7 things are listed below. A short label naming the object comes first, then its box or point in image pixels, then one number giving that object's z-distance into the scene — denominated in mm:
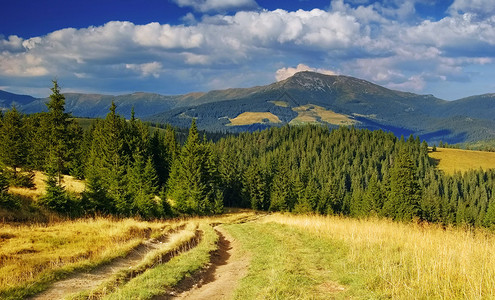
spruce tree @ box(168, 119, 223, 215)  59094
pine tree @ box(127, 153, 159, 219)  42031
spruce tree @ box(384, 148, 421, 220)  68250
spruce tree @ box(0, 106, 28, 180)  47656
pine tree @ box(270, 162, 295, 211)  89562
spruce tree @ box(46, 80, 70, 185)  40625
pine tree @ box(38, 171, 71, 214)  29525
